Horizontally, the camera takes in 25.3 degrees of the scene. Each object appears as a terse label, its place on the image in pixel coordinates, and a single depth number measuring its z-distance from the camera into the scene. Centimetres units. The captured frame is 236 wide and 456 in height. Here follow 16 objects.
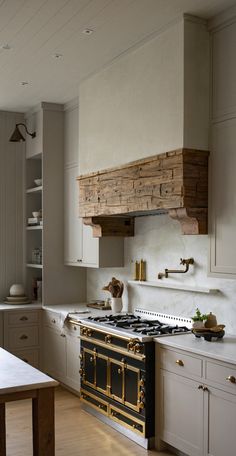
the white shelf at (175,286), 385
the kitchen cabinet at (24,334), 550
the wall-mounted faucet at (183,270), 414
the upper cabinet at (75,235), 513
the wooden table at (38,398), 262
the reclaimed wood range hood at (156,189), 363
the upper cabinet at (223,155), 349
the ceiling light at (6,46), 408
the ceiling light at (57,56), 427
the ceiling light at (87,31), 379
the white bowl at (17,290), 588
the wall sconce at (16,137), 546
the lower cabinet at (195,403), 309
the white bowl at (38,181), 596
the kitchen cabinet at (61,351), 495
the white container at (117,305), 498
